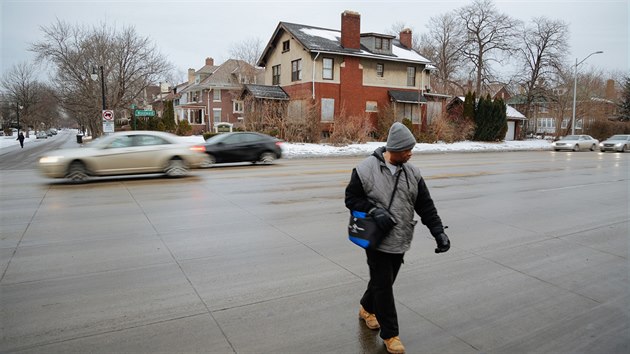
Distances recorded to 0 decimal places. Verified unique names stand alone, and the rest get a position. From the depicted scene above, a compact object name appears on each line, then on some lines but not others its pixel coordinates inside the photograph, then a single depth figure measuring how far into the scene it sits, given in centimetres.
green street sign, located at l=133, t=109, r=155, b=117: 2838
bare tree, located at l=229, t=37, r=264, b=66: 7250
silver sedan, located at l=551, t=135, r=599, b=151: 3531
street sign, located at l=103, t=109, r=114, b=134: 2662
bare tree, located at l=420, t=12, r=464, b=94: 6042
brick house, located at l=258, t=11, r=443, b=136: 3584
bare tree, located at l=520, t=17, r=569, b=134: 5156
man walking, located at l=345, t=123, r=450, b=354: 350
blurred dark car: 1814
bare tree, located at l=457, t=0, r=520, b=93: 5434
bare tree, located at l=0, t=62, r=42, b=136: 7681
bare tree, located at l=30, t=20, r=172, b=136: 4222
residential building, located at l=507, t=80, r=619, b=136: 5350
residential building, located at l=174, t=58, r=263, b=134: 5691
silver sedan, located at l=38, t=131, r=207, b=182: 1271
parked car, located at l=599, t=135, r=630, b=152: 3450
